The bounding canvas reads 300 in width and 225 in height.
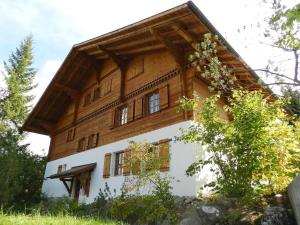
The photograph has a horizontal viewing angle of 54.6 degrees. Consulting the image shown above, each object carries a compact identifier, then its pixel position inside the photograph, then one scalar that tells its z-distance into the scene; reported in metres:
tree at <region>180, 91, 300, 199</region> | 7.45
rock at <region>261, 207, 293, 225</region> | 6.26
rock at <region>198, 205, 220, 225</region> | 7.44
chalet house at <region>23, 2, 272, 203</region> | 10.54
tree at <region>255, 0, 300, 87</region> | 5.36
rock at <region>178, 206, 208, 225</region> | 7.57
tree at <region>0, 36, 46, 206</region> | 16.55
